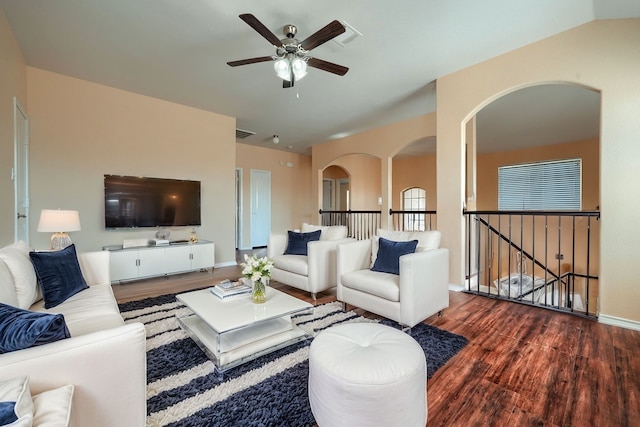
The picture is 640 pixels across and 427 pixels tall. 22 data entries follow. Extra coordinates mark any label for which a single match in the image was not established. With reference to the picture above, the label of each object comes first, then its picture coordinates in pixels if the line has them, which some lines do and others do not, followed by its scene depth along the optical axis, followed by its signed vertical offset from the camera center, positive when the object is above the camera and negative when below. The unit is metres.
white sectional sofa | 0.89 -0.56
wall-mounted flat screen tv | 3.80 +0.13
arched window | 8.33 +0.23
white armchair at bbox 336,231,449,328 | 2.23 -0.66
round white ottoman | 1.12 -0.73
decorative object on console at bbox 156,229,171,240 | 4.21 -0.36
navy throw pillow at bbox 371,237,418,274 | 2.64 -0.43
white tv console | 3.58 -0.70
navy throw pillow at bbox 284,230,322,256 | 3.63 -0.42
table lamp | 2.66 -0.13
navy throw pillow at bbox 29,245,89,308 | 1.88 -0.47
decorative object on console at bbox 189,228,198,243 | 4.31 -0.43
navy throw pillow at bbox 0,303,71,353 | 0.90 -0.40
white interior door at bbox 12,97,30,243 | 2.78 +0.44
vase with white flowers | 2.06 -0.47
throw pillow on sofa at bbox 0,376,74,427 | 0.69 -0.54
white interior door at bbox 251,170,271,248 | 7.16 +0.09
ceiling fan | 2.28 +1.38
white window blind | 5.96 +0.57
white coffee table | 1.76 -0.90
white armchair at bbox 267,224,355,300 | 3.10 -0.65
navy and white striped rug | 1.37 -1.03
